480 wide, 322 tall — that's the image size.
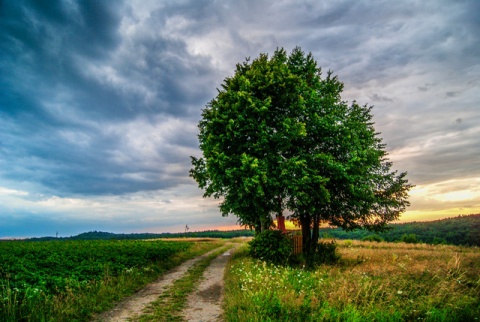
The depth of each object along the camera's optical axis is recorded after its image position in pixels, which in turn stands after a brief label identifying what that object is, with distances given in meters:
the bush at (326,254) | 21.51
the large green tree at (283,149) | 18.47
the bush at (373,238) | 49.08
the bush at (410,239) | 50.73
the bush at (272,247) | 17.94
